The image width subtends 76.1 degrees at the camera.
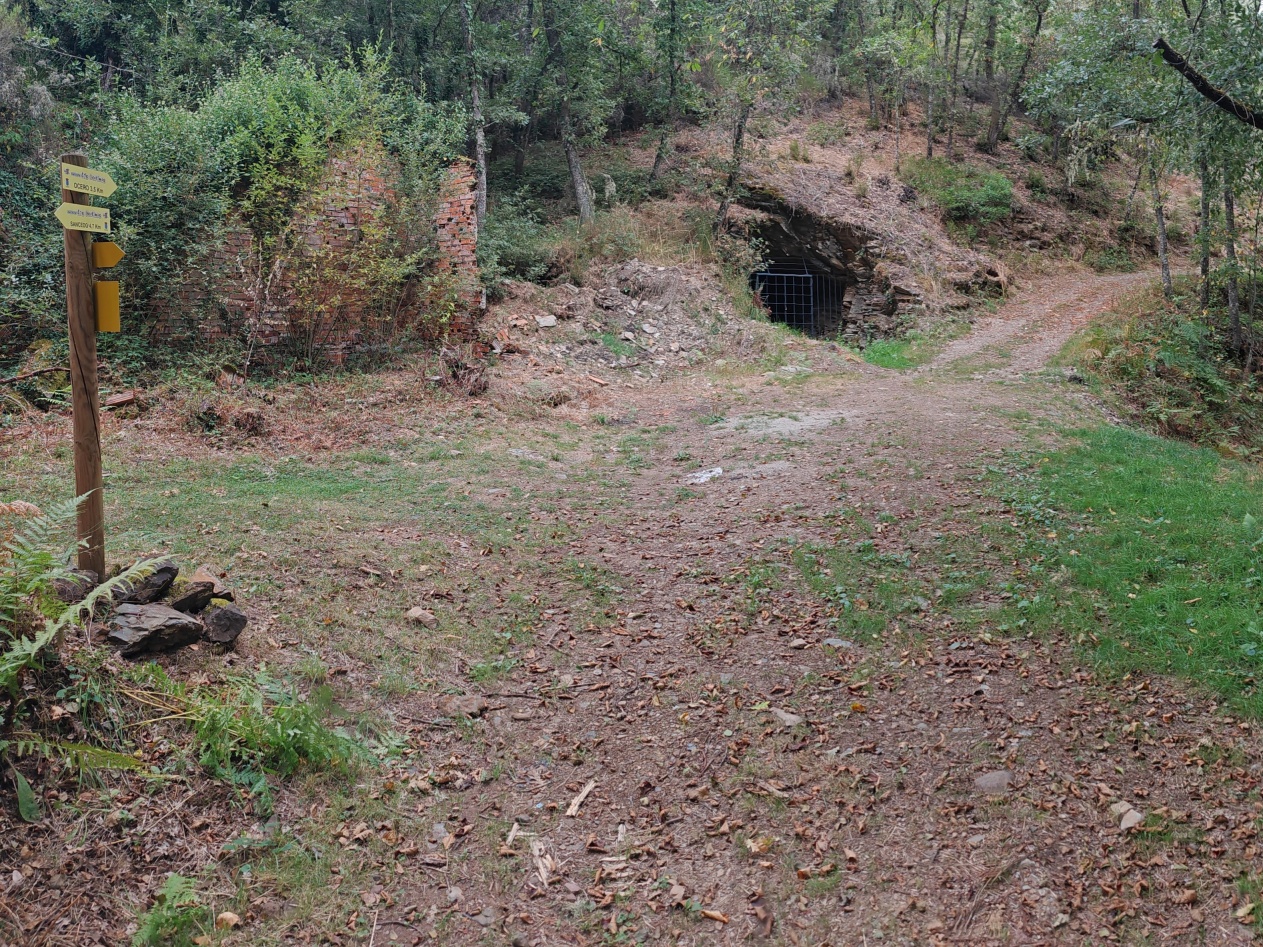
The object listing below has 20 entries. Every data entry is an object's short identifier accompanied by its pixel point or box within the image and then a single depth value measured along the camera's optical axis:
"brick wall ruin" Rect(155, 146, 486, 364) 10.44
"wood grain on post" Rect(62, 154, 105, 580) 3.87
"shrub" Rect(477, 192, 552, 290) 13.60
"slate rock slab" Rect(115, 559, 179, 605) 4.10
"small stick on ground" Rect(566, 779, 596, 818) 3.73
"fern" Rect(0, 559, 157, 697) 3.14
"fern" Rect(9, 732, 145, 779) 3.10
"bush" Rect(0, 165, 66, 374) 9.45
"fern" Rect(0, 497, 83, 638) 3.40
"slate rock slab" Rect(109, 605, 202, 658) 3.82
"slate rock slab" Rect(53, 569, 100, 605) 3.84
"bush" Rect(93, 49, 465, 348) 10.17
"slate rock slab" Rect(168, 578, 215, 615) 4.23
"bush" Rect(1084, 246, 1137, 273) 19.52
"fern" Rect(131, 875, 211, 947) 2.78
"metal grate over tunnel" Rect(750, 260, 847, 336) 18.23
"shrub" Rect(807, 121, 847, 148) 20.88
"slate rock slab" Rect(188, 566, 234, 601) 4.39
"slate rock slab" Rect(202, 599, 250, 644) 4.20
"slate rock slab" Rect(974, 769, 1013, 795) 3.64
